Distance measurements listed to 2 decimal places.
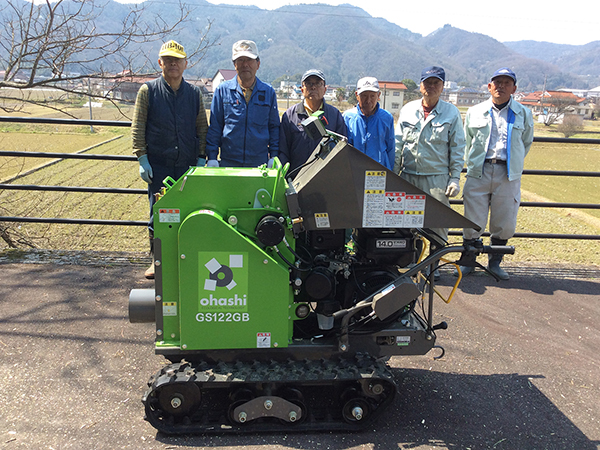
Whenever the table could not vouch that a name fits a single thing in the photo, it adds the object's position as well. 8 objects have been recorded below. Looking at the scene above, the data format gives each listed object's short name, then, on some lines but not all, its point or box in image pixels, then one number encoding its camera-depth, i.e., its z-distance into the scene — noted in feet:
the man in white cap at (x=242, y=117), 14.07
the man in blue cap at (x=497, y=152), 16.40
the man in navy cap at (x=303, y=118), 14.02
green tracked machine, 9.53
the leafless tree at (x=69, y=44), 19.06
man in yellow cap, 14.06
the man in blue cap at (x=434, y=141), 15.17
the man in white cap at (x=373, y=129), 14.69
